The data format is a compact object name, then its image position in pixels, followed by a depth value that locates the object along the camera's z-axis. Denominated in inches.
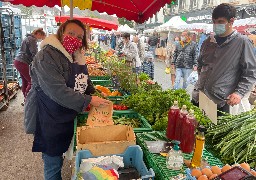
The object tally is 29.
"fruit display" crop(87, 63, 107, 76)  196.3
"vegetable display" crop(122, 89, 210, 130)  81.4
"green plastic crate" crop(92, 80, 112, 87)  168.5
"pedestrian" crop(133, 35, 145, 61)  365.3
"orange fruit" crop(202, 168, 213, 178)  48.0
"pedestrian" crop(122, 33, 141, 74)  315.5
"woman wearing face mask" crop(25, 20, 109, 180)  74.6
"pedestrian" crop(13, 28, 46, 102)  186.4
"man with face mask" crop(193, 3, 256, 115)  92.8
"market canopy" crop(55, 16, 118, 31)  256.8
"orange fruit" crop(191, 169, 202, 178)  47.8
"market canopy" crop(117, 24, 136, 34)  762.2
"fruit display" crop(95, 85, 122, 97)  134.2
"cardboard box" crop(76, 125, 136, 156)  60.7
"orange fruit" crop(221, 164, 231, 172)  48.3
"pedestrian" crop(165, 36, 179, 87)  319.0
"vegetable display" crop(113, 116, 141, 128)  93.3
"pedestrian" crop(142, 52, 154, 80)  354.6
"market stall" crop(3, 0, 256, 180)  52.7
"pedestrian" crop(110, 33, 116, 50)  840.5
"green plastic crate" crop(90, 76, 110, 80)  182.5
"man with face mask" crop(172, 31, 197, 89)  269.5
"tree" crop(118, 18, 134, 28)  1167.7
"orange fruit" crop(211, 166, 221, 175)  48.5
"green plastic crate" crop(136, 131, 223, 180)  52.6
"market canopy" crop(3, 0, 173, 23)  133.0
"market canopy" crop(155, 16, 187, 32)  529.8
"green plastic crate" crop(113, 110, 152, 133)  96.6
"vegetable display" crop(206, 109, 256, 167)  62.7
